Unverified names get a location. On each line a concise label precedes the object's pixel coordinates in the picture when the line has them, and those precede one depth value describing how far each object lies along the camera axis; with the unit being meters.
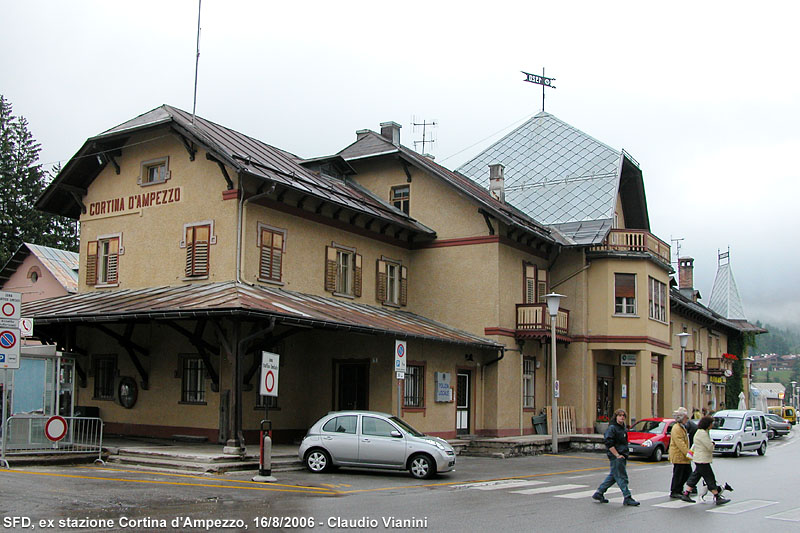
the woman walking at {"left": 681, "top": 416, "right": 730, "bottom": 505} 14.66
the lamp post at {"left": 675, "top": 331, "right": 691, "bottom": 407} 34.28
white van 28.33
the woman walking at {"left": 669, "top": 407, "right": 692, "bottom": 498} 15.08
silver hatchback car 17.59
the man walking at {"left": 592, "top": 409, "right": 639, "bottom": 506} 13.99
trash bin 31.33
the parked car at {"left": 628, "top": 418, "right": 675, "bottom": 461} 25.81
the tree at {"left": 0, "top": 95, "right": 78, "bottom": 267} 55.09
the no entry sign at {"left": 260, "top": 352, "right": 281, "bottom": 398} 17.30
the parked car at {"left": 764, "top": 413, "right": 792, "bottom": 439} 46.26
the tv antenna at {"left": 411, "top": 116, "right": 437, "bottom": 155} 40.34
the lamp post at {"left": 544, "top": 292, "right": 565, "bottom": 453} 26.40
